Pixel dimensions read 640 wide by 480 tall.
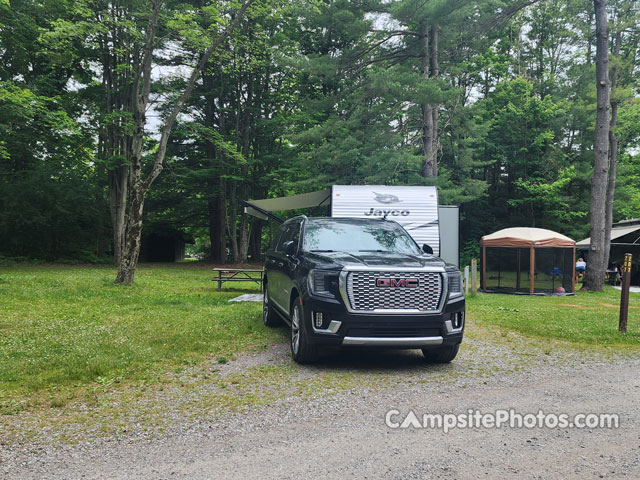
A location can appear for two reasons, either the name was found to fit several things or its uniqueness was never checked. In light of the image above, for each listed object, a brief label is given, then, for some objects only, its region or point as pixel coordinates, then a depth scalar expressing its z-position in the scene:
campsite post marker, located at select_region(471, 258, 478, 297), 15.30
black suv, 5.59
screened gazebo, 16.80
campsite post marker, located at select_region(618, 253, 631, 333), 8.01
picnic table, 14.57
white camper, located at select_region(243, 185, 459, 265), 12.23
